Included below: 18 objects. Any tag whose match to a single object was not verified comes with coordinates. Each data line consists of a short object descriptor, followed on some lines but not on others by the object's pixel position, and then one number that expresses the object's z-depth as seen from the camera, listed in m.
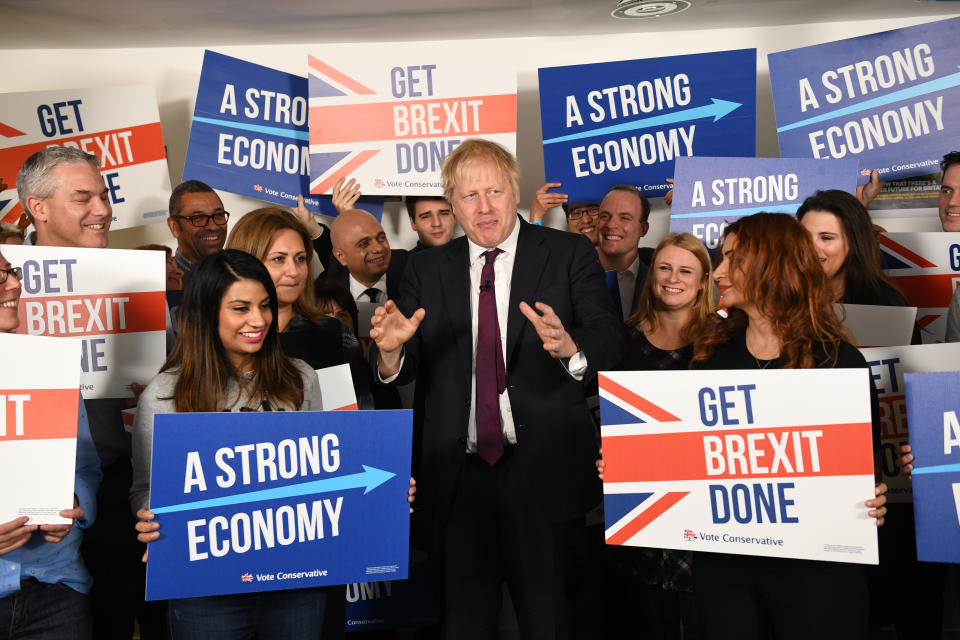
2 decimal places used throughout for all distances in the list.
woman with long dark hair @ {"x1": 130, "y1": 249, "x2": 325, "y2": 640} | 2.15
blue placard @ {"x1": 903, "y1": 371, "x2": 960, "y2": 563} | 2.24
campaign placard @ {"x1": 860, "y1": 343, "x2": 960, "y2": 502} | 2.70
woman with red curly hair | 2.09
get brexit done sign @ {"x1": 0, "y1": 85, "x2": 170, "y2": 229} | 4.23
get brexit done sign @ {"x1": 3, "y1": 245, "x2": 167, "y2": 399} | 2.76
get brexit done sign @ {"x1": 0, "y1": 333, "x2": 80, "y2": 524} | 2.03
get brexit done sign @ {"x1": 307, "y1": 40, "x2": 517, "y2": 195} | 4.13
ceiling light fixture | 4.28
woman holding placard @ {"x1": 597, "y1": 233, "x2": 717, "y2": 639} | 2.89
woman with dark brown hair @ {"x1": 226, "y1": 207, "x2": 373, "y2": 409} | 2.85
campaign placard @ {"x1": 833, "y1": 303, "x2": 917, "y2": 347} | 3.03
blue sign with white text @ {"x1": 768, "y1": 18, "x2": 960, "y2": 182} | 4.00
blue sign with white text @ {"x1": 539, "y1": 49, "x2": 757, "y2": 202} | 4.07
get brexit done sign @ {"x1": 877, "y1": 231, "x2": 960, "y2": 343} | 3.54
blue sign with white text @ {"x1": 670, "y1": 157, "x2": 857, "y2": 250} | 3.50
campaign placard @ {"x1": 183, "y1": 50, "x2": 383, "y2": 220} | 4.16
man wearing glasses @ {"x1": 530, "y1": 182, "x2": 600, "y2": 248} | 4.15
